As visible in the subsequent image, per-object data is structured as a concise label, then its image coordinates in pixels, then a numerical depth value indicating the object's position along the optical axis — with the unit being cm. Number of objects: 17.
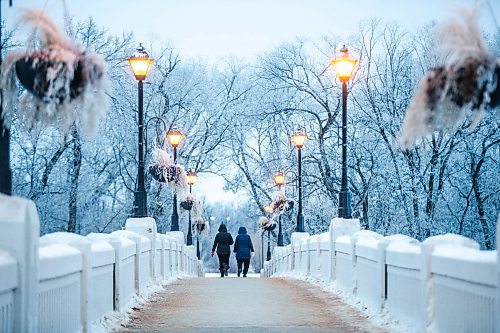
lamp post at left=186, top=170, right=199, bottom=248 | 4403
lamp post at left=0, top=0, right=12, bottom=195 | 719
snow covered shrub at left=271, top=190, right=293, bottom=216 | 4062
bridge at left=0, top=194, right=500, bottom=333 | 669
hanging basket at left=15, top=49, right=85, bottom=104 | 728
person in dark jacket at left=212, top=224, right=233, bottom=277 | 3200
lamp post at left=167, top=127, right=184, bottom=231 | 3281
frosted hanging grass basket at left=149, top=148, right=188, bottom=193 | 2771
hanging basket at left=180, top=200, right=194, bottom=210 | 3991
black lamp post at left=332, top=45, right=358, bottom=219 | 1875
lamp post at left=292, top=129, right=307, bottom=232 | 3294
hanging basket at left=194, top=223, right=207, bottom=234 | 4900
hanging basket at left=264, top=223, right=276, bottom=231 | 4778
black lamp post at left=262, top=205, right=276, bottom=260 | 4955
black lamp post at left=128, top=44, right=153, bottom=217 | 1948
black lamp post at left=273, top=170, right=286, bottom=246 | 4334
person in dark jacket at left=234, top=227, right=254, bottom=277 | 3284
